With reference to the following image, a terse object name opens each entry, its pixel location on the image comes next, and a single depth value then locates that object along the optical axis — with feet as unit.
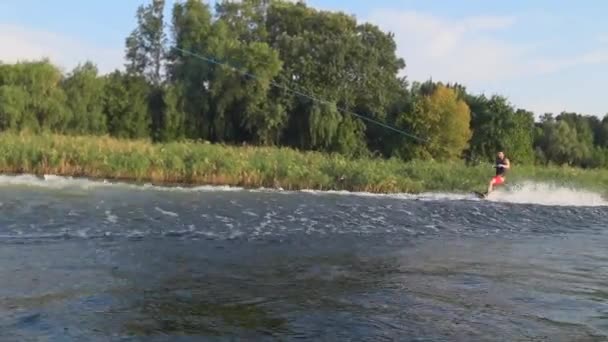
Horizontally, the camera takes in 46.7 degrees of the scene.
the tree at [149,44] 172.86
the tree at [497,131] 169.58
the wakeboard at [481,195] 78.74
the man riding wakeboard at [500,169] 77.45
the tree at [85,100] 138.82
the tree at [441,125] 158.40
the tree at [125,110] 152.25
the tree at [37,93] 127.03
